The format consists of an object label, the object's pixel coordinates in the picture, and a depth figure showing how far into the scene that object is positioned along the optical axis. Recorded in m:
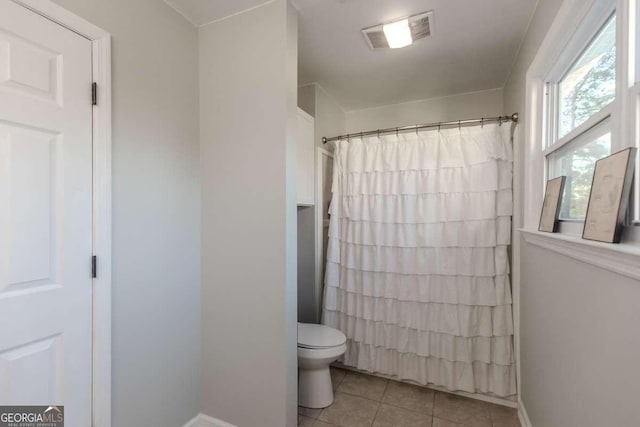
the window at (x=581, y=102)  0.81
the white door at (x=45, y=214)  1.01
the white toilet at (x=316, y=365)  1.87
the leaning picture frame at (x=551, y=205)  1.25
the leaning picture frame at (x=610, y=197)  0.75
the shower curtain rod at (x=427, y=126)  1.95
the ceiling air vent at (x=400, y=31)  1.67
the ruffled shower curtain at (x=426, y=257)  1.95
